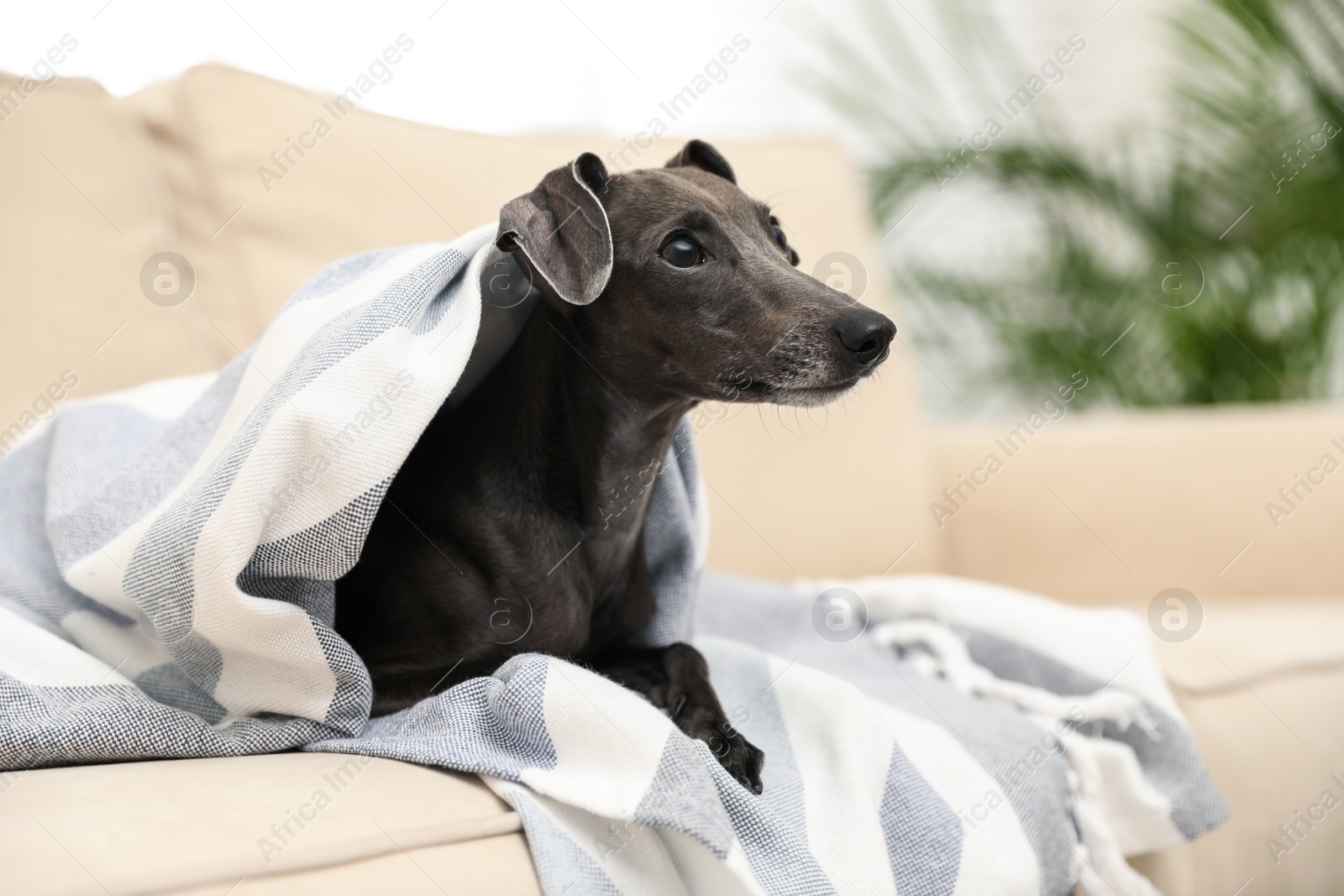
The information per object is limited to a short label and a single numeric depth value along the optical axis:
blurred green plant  2.50
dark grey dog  0.94
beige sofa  0.69
